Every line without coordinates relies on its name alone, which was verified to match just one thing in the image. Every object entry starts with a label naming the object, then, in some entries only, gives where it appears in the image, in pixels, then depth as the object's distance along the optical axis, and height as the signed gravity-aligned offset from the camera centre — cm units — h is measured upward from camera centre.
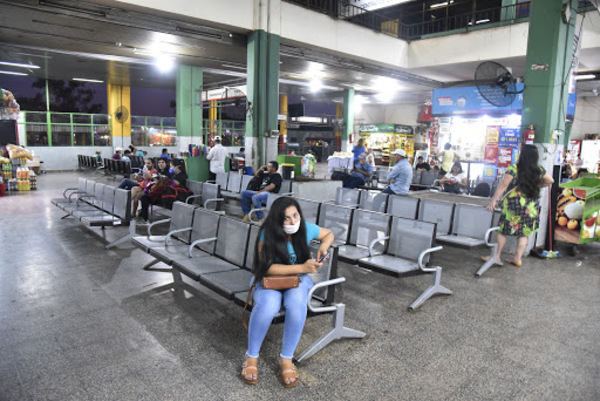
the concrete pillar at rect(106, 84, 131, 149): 2269 +153
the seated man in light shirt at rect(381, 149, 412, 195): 727 -49
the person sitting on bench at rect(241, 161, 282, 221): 802 -92
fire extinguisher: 654 +25
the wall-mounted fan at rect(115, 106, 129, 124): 2258 +143
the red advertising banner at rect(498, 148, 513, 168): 1150 -19
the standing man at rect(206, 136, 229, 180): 1252 -45
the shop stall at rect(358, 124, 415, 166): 2636 +52
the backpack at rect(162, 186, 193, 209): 789 -102
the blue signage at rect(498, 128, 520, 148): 1153 +34
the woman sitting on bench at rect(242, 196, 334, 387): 289 -97
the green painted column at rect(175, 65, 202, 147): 1612 +156
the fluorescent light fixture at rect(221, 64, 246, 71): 1573 +296
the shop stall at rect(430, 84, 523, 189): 1170 +59
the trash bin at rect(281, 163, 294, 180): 1182 -75
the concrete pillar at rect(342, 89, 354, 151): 2244 +163
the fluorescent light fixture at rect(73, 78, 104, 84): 2139 +309
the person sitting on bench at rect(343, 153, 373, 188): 962 -78
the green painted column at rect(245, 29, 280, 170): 1097 +140
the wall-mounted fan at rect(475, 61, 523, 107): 712 +116
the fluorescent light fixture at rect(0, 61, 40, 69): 1631 +293
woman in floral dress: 548 -60
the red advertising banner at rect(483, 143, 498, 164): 1233 -12
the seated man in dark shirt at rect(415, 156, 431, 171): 1243 -54
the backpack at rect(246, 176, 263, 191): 850 -81
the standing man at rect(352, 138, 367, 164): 1312 -9
